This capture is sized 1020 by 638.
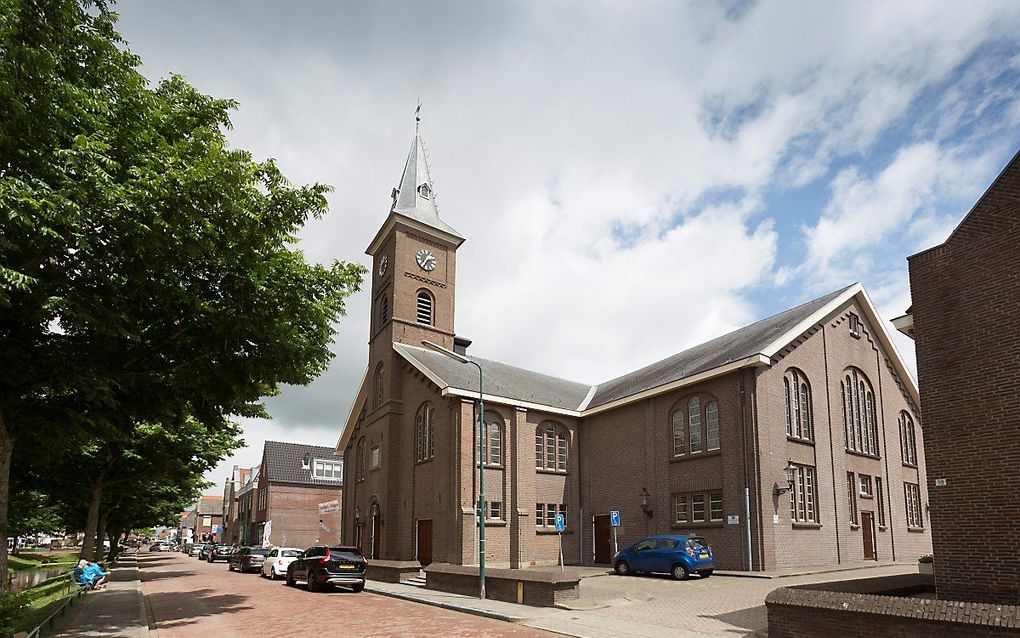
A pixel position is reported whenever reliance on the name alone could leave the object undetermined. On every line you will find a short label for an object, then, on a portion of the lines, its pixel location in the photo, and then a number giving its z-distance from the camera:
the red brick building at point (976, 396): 11.12
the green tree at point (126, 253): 9.23
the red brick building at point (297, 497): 57.44
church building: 24.06
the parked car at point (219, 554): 49.60
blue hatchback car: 21.59
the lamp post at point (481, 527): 17.94
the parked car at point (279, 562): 29.02
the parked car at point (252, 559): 34.59
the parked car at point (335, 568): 22.06
